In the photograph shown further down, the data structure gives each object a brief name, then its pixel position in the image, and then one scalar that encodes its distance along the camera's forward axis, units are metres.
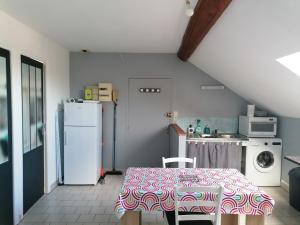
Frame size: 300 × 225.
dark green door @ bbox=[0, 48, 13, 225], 2.74
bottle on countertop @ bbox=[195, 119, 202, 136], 4.94
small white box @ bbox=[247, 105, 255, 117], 4.61
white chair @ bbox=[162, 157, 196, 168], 2.98
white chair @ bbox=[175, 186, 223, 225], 1.92
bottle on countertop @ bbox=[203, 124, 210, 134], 5.12
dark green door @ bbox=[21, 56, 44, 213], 3.33
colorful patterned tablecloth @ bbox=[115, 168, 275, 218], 2.02
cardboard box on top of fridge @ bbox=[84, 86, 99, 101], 4.91
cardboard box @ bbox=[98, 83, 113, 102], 4.86
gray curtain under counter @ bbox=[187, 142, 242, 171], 4.35
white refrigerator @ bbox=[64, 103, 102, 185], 4.34
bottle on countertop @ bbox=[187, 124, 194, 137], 4.74
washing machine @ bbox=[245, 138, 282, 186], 4.39
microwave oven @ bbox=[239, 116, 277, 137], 4.50
